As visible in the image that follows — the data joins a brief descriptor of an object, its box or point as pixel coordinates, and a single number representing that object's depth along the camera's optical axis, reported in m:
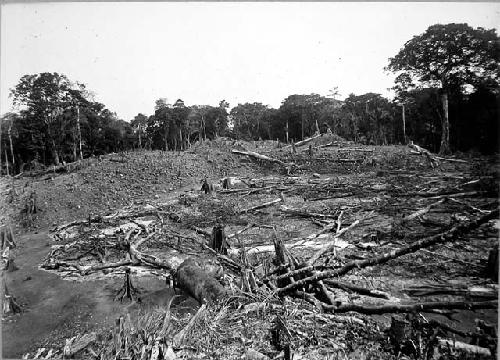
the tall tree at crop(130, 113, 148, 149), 36.93
